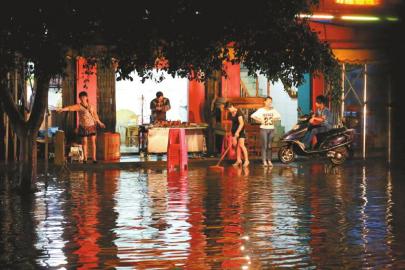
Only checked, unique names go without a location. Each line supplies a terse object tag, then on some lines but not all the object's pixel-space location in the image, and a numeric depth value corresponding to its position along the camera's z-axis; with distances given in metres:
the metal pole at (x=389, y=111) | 27.00
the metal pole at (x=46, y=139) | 18.20
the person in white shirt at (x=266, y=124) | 24.47
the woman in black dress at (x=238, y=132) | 23.81
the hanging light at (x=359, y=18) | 27.70
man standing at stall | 26.70
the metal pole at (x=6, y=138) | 23.06
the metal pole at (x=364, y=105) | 26.23
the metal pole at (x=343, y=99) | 26.26
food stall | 26.20
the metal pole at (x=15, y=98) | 21.78
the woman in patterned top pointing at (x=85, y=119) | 24.02
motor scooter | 24.84
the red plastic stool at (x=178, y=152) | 23.23
